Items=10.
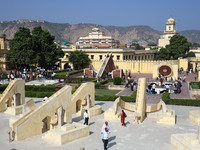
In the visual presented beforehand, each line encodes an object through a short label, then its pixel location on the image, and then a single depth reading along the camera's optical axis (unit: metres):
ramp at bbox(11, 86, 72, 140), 12.59
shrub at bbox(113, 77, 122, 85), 30.58
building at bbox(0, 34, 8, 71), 47.15
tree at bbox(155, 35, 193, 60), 59.59
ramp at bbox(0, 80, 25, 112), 18.33
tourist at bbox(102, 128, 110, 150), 11.29
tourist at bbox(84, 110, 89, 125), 14.71
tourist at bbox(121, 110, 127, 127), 14.73
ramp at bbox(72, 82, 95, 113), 17.42
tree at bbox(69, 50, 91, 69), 47.97
